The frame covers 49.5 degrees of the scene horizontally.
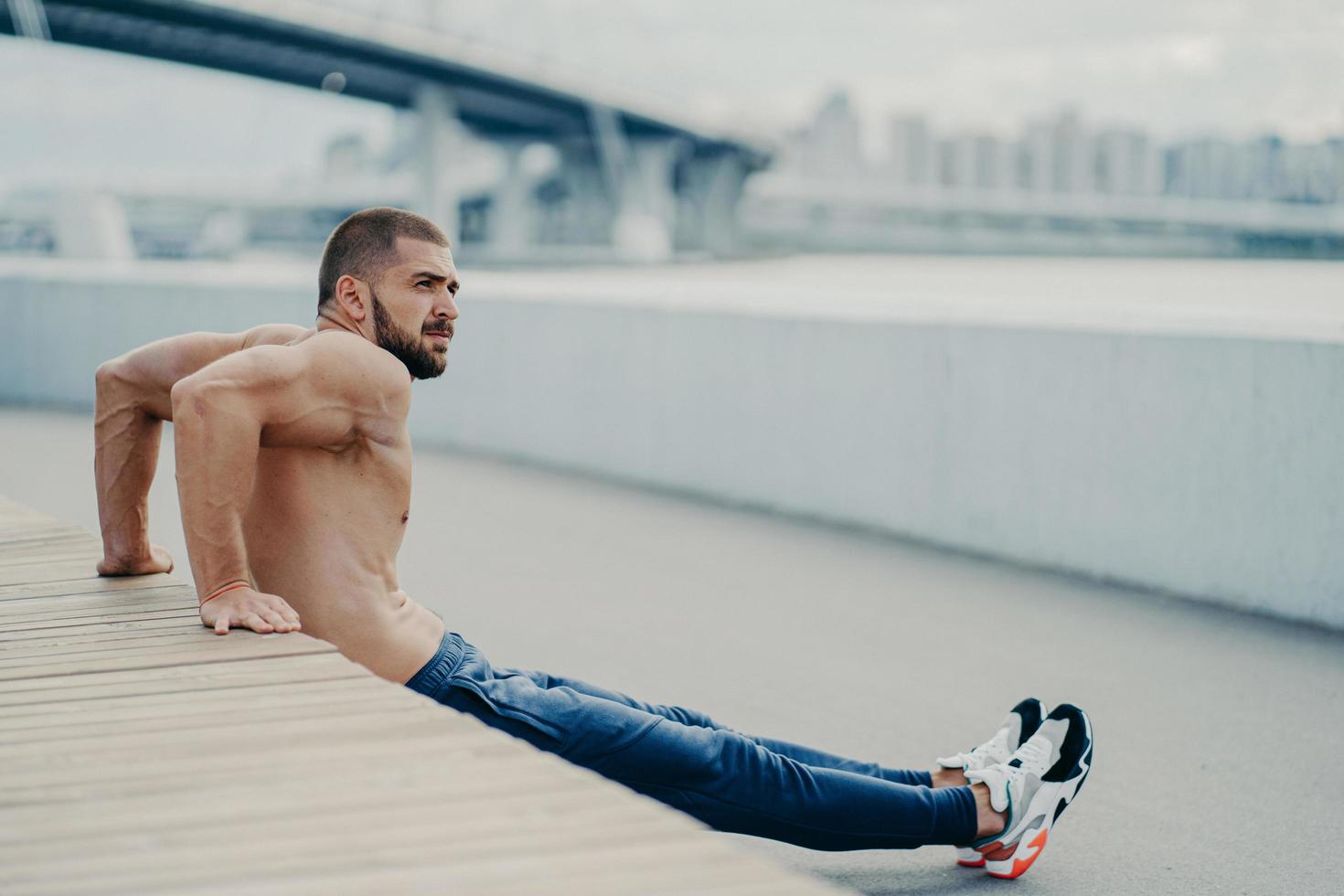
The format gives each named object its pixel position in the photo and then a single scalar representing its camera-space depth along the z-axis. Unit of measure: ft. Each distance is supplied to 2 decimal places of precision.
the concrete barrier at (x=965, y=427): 18.58
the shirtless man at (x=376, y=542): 9.32
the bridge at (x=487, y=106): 142.61
